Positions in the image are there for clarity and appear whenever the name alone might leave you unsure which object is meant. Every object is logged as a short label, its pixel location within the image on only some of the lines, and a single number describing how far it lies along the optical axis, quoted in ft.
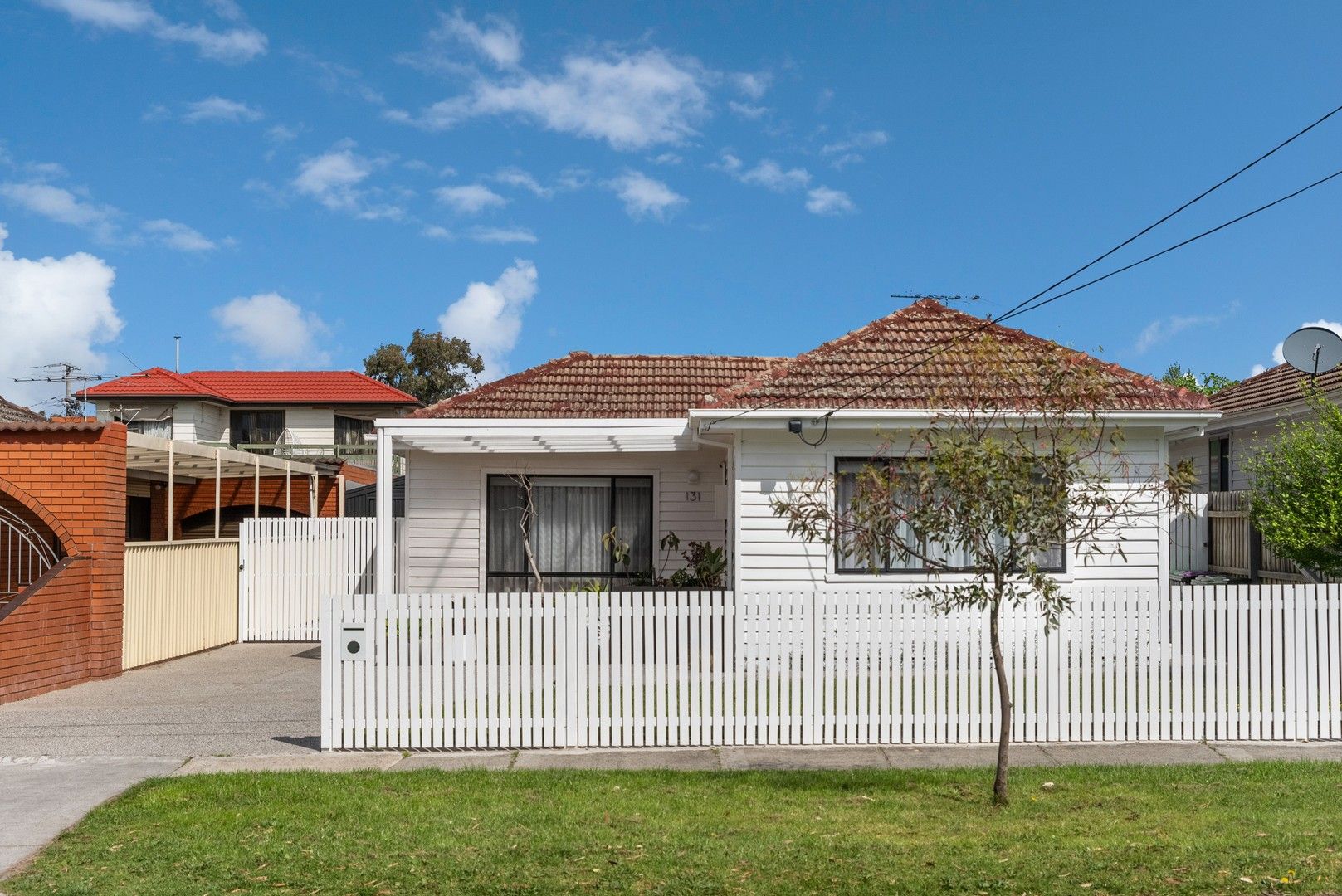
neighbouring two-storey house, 139.03
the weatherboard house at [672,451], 41.86
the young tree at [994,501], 23.11
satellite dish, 46.16
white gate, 56.39
